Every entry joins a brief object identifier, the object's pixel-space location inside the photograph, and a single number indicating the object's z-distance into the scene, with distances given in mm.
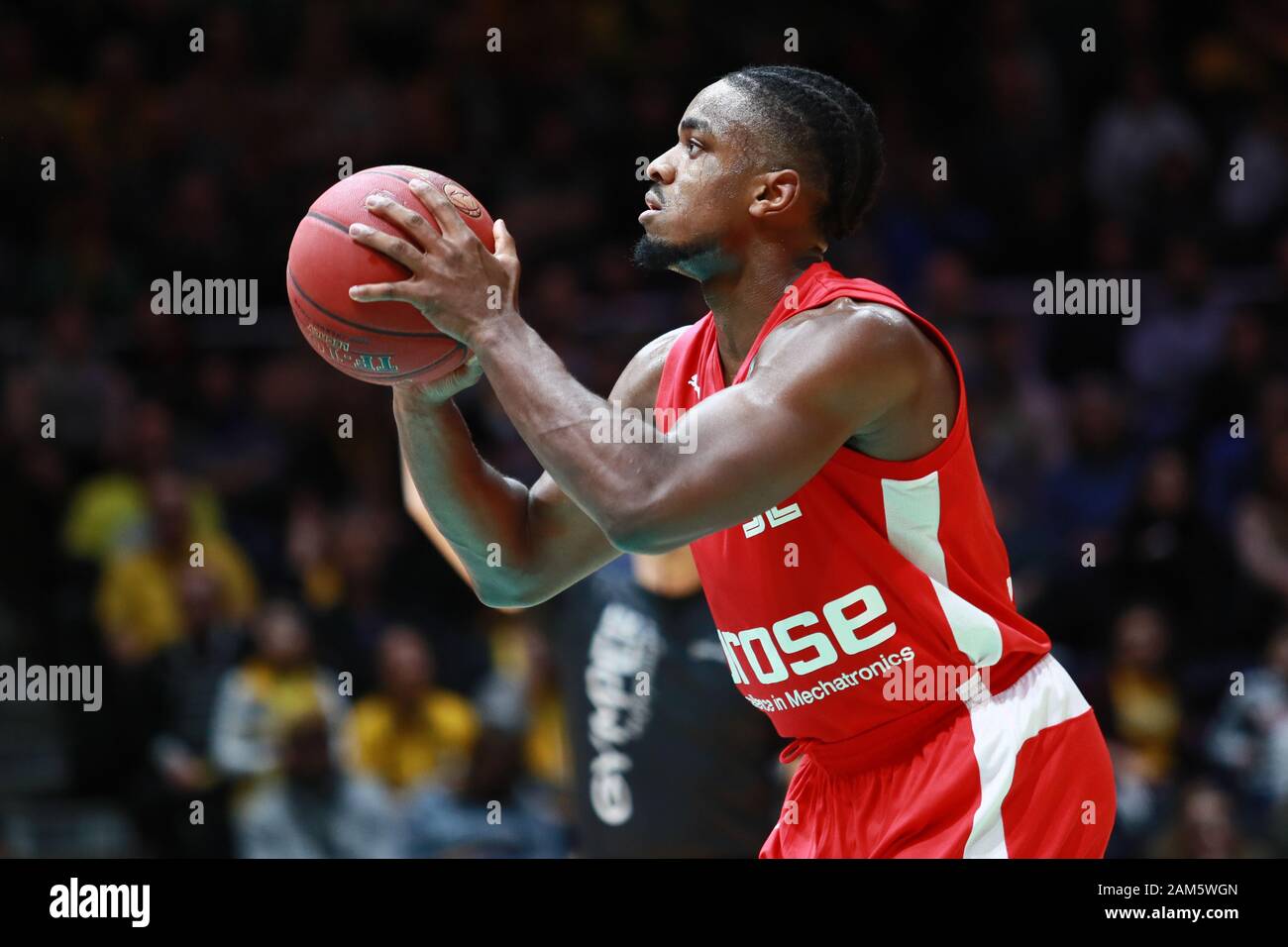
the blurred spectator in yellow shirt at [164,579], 7902
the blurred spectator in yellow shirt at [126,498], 8273
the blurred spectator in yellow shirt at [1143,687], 7242
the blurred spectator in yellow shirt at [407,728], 7234
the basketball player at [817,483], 3123
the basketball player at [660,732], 5086
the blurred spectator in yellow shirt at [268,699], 7211
